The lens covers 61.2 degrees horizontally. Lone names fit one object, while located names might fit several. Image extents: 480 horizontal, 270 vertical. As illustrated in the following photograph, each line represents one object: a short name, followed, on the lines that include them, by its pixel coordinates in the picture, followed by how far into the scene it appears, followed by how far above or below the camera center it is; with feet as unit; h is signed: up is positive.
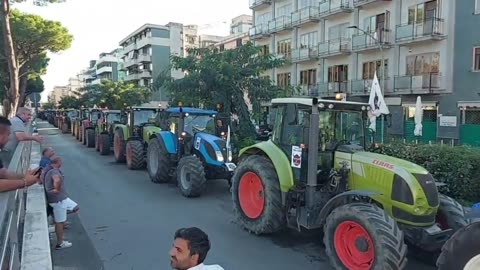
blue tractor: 29.01 -3.45
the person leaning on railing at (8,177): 9.30 -1.85
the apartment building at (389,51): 78.59 +12.65
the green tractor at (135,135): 40.45 -3.05
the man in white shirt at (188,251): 7.79 -2.78
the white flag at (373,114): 19.36 -0.35
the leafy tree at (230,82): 46.03 +2.87
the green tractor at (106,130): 53.21 -3.31
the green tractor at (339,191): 14.65 -3.58
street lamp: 88.84 +13.16
